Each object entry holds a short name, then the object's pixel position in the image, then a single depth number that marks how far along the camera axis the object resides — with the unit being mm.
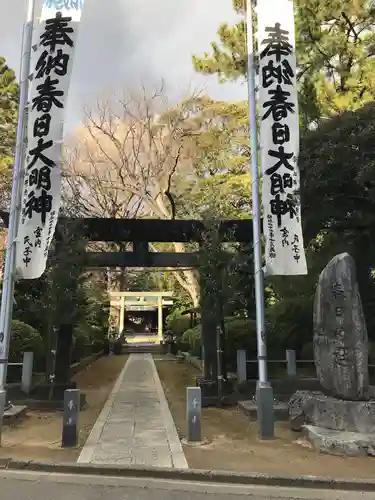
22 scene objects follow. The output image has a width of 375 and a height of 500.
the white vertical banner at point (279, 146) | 8289
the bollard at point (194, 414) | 7321
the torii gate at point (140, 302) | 33812
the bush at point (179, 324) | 27828
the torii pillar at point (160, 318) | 35500
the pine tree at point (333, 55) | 14867
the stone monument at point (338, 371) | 7039
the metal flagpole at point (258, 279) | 7672
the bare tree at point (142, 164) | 23031
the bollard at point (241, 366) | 11102
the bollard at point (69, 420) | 7070
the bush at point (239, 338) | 13052
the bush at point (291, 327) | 13281
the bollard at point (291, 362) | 11641
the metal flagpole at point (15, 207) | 7500
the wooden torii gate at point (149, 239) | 11227
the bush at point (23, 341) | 11648
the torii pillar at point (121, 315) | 34094
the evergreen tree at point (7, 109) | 23234
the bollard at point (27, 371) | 10539
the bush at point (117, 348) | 30156
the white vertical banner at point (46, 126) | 8500
